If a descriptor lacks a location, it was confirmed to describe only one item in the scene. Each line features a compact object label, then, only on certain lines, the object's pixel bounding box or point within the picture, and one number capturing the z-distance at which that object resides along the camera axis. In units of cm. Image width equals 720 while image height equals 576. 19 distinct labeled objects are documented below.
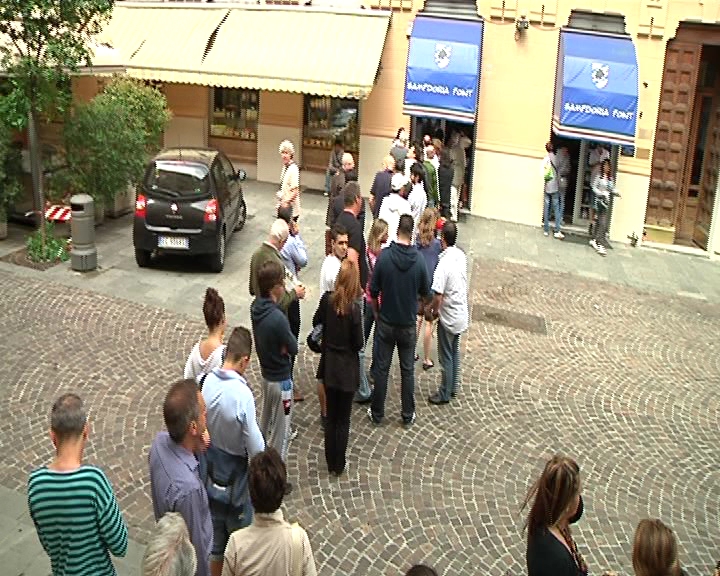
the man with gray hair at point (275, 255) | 701
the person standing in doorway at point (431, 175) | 1217
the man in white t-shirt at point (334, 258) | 719
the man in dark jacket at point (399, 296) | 736
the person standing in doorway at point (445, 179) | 1430
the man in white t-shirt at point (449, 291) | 802
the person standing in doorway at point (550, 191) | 1530
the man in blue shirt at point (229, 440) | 490
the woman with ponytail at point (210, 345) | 557
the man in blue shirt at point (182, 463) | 406
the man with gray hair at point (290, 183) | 1166
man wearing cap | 983
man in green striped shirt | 379
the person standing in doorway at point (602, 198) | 1502
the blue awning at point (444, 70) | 1563
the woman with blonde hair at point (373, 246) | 812
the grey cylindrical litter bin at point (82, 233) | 1149
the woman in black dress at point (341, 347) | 647
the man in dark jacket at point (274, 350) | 597
